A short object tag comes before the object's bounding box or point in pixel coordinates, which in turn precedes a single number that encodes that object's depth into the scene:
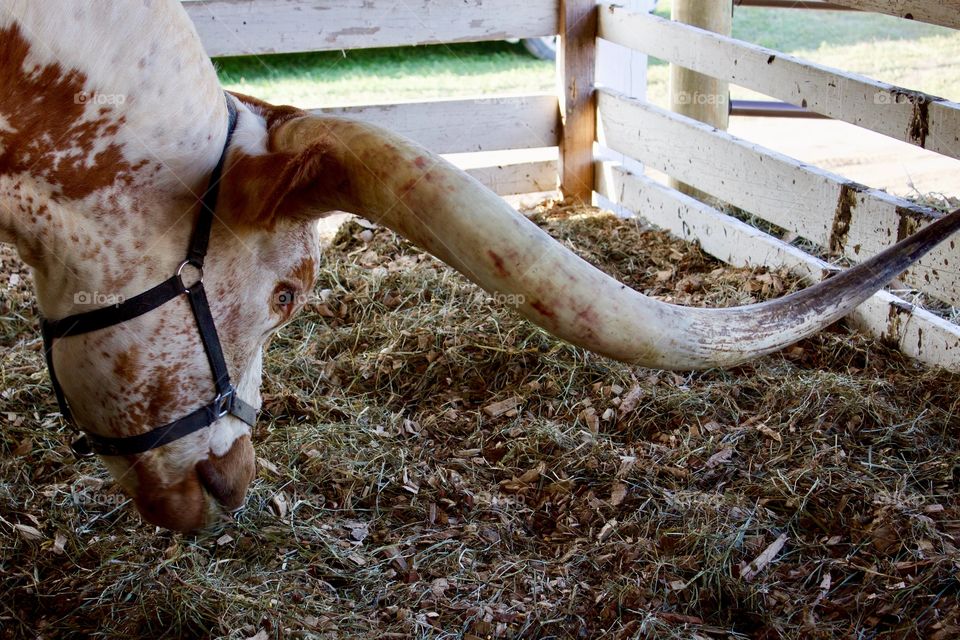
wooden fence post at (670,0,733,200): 4.85
